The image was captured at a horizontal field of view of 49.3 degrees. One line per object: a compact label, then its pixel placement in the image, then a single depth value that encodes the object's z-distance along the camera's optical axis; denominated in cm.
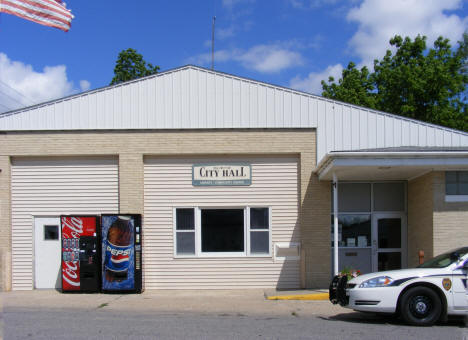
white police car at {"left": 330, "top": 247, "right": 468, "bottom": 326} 870
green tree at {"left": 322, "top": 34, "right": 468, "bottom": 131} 3014
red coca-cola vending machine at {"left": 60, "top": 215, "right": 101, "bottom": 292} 1363
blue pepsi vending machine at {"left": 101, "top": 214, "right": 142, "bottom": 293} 1348
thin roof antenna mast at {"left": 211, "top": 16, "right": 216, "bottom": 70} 2082
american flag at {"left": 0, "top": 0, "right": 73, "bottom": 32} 941
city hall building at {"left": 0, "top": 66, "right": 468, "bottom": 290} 1440
